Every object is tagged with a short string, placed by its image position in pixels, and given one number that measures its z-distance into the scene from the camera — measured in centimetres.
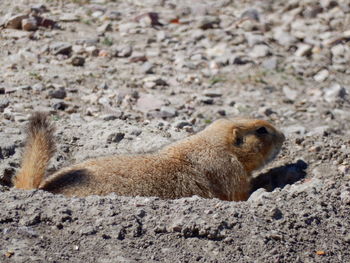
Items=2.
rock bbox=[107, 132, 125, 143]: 1337
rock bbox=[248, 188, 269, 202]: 1138
